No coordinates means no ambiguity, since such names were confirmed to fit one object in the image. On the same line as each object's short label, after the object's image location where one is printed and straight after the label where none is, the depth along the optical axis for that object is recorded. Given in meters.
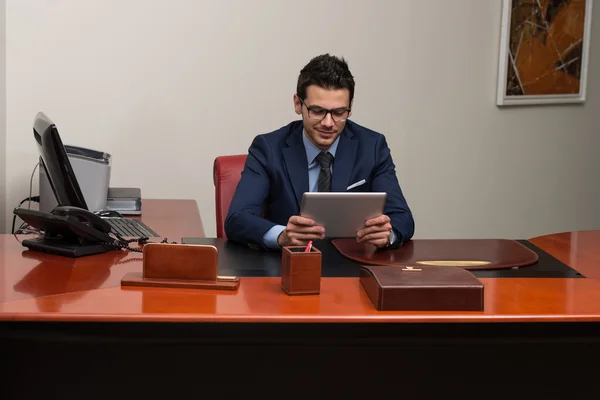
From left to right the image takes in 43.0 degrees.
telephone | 2.21
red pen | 1.86
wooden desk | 1.70
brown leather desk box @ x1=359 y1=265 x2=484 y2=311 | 1.74
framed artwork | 4.38
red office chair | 3.05
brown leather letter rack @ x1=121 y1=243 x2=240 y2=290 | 1.88
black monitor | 2.25
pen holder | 1.83
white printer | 3.00
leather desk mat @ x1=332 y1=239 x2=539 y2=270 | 2.25
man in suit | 2.77
